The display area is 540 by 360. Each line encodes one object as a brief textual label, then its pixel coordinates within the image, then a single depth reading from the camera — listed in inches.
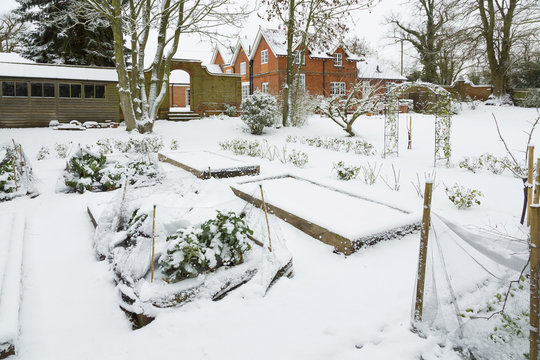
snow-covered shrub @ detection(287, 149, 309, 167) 399.2
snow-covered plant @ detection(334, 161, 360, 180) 324.2
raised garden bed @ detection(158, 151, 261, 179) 343.3
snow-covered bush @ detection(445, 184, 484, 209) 238.5
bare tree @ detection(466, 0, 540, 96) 946.7
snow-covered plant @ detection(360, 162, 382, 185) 316.2
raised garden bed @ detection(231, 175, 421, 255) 183.5
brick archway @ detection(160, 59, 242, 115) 969.5
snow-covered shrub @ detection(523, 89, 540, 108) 915.4
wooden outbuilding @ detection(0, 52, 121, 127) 778.2
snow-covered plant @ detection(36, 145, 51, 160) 469.4
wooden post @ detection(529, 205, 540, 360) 83.7
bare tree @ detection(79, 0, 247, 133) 645.3
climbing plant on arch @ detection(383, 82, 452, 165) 413.1
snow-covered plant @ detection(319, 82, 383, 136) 631.8
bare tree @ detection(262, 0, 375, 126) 759.1
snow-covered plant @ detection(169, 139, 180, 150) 555.6
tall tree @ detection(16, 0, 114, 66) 951.6
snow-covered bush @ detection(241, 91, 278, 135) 725.3
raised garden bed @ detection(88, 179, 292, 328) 129.8
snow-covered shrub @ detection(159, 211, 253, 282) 135.6
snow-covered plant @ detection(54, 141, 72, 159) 478.1
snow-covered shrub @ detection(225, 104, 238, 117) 961.5
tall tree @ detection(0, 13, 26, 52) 1401.3
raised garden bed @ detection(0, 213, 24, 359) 108.8
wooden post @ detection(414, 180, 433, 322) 106.0
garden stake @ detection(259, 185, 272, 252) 160.3
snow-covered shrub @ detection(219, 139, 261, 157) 474.0
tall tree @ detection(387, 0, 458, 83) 1131.0
